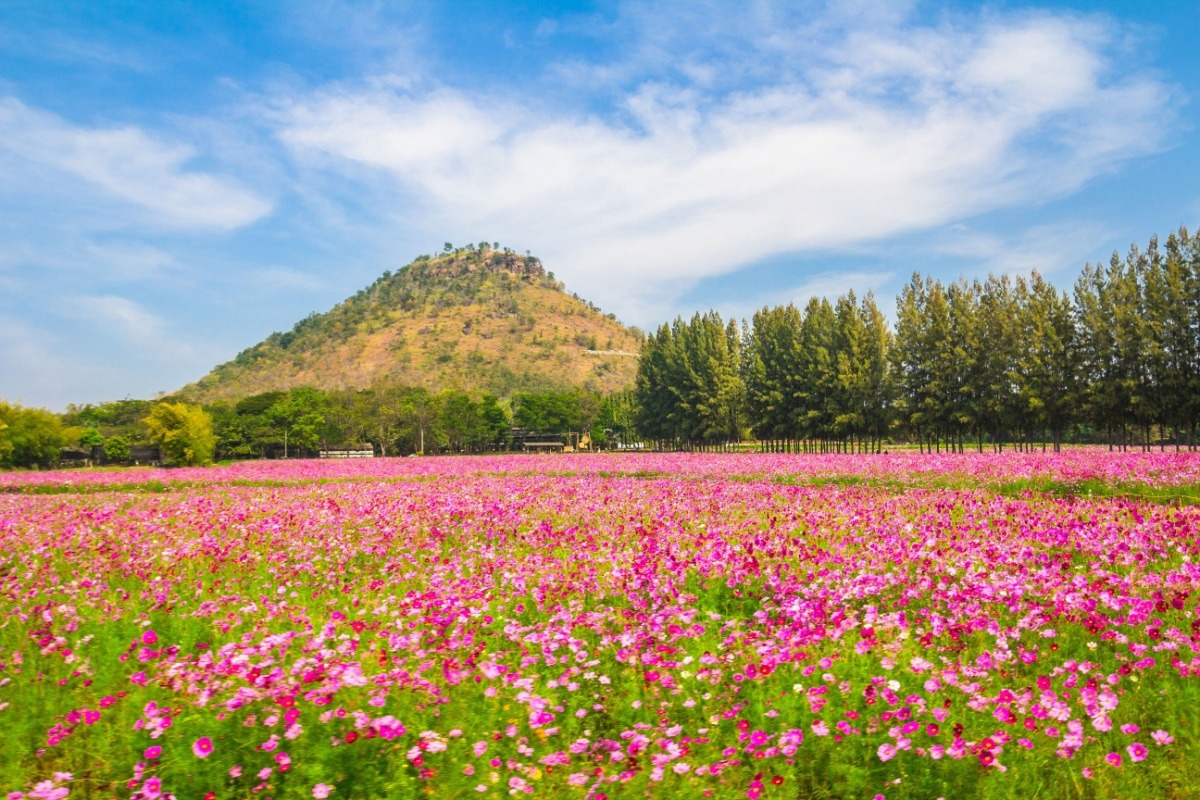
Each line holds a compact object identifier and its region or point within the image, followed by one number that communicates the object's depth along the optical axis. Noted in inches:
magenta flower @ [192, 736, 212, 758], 136.5
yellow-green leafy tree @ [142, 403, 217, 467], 1818.4
